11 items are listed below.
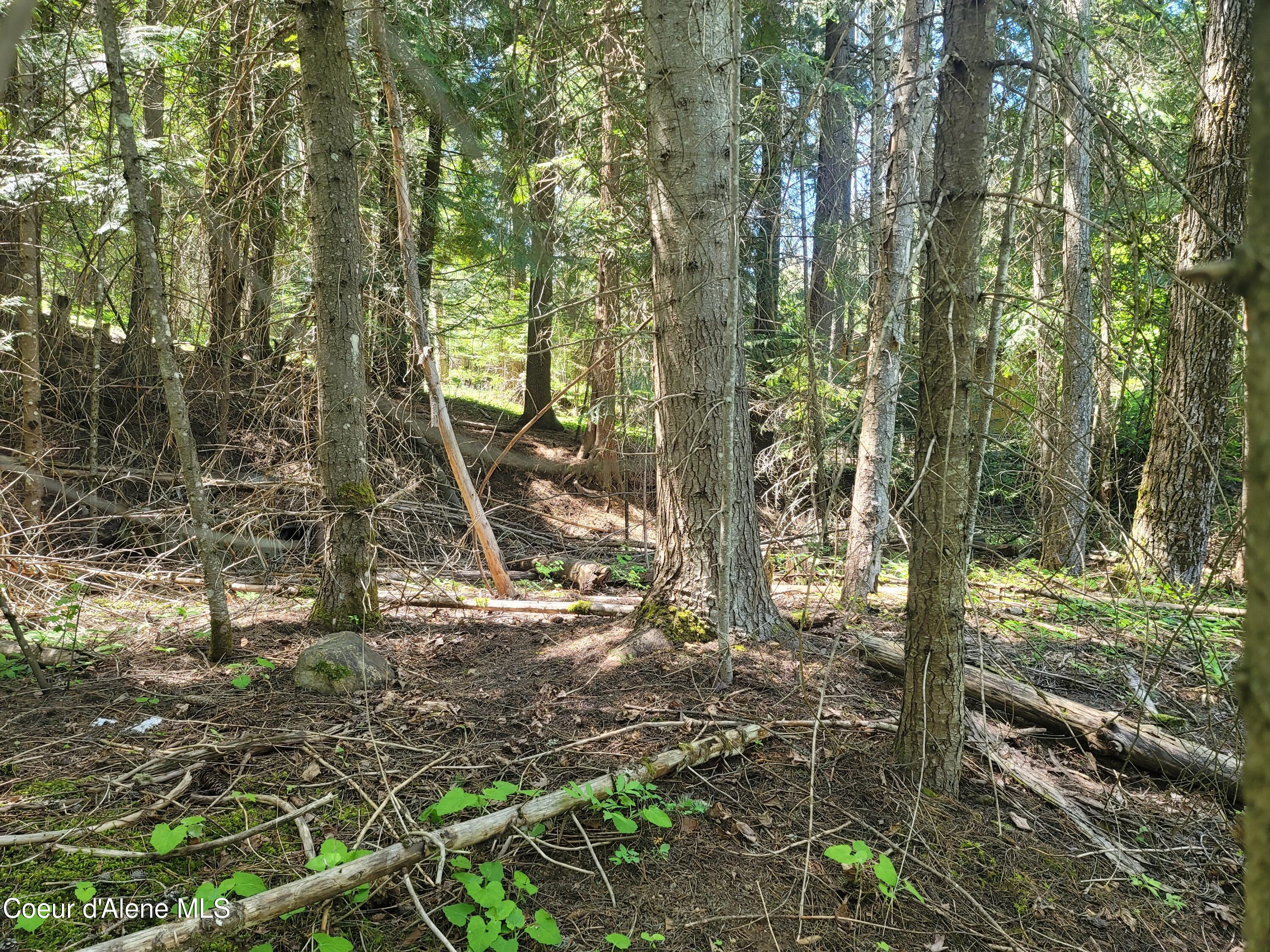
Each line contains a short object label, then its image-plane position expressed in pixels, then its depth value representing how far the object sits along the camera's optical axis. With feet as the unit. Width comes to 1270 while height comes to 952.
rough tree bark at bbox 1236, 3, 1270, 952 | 2.65
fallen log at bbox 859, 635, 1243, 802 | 11.30
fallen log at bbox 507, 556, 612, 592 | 23.00
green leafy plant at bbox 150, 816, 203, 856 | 7.45
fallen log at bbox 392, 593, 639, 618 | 18.25
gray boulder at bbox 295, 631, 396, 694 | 12.66
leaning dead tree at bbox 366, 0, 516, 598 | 18.92
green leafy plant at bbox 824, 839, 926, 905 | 8.38
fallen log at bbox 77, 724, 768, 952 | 6.50
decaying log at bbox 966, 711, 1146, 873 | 9.91
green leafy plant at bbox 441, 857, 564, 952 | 7.25
